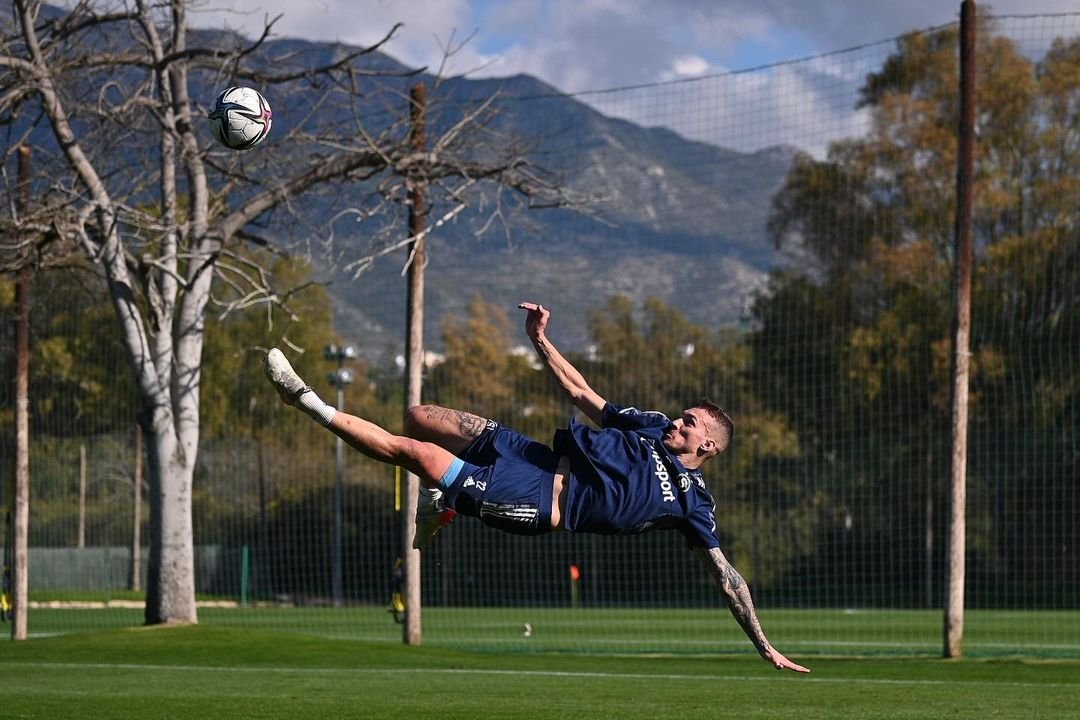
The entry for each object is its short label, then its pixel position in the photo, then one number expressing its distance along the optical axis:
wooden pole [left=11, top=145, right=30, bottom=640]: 23.12
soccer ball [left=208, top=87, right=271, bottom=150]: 12.43
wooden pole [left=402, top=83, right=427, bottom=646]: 21.11
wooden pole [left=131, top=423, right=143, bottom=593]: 39.25
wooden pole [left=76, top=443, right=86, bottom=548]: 36.53
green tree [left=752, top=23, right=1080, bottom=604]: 31.06
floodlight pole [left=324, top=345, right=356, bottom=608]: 33.94
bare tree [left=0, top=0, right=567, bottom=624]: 22.09
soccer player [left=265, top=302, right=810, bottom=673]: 8.80
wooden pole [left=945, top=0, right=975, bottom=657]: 18.80
